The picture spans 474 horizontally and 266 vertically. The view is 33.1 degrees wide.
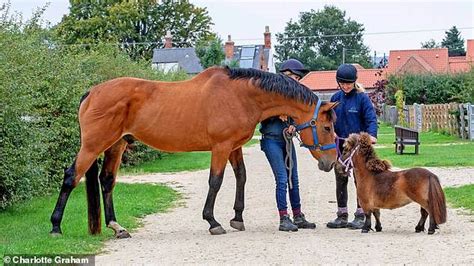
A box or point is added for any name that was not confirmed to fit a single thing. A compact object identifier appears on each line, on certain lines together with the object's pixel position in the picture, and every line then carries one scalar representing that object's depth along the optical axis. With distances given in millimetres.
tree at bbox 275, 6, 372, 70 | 103000
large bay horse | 9711
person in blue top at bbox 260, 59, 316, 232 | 10109
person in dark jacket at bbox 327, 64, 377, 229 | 10305
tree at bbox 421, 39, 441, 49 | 117188
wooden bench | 24906
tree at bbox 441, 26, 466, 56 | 109188
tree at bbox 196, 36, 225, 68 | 55406
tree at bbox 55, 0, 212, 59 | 63625
